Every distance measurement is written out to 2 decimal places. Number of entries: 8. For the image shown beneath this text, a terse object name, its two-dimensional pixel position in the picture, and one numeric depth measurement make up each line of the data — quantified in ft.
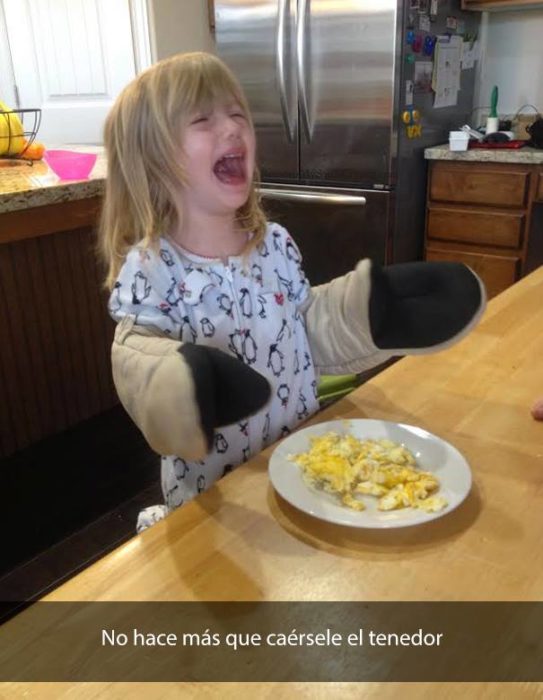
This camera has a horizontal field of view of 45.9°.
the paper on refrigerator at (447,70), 8.87
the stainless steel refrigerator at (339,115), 8.36
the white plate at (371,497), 2.06
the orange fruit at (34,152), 6.82
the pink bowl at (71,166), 5.71
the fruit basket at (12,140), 6.58
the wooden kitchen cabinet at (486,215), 8.50
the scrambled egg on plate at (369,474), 2.17
